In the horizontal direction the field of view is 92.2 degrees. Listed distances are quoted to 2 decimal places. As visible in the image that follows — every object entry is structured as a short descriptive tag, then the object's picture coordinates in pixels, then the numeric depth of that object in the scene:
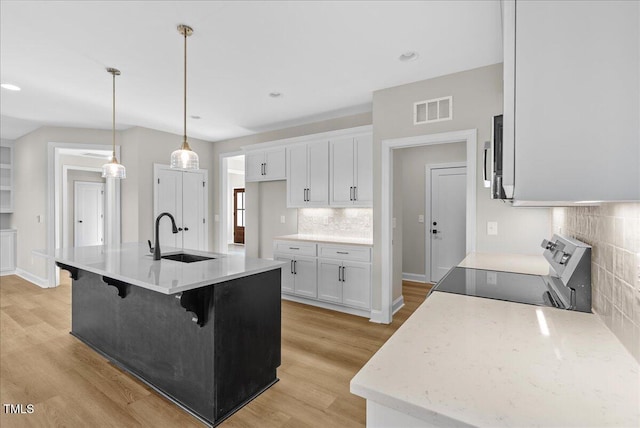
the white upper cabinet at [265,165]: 4.57
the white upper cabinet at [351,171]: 3.75
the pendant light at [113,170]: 3.20
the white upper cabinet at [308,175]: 4.14
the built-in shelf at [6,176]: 6.13
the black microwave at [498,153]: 1.15
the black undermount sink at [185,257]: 2.75
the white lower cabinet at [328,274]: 3.68
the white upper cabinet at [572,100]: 0.59
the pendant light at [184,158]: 2.66
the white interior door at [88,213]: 7.79
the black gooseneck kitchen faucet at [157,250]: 2.44
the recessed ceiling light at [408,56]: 2.69
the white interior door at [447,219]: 5.02
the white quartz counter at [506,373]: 0.58
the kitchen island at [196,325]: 1.93
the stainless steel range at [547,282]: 1.19
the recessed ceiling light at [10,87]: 3.44
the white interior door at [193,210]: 5.72
